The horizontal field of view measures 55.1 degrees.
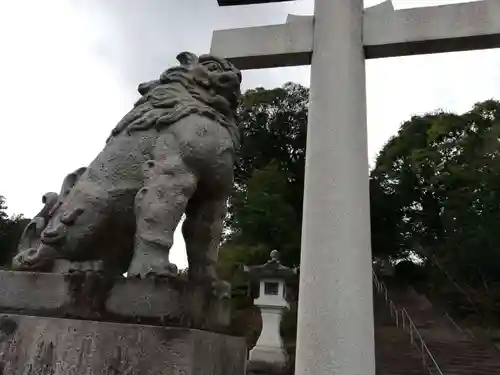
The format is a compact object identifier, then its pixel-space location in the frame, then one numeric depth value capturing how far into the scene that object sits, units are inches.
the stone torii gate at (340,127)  144.5
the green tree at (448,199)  589.0
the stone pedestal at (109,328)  56.4
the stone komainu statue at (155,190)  64.1
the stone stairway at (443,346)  424.8
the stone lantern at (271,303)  317.7
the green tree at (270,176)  605.3
